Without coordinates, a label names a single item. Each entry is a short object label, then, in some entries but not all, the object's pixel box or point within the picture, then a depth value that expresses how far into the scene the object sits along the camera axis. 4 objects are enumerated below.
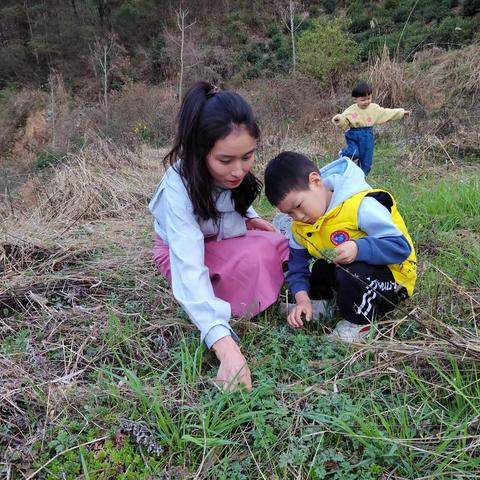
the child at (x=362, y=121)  4.22
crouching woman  1.49
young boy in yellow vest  1.55
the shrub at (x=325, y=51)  10.63
